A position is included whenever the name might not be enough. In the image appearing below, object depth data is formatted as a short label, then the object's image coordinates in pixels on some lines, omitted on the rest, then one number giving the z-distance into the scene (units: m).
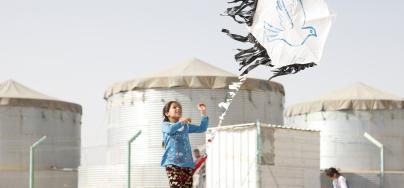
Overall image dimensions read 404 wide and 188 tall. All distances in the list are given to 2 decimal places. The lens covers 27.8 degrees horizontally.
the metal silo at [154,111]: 28.03
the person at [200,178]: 19.50
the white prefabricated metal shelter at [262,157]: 16.38
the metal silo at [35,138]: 34.50
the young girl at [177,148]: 7.35
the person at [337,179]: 15.63
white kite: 8.78
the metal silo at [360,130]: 34.50
